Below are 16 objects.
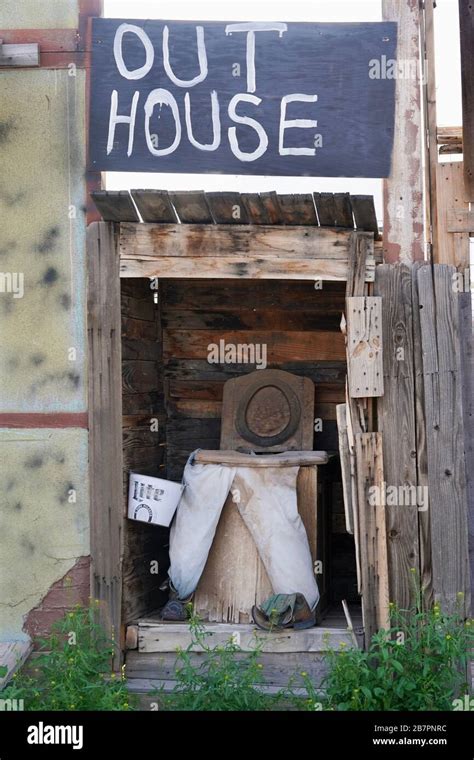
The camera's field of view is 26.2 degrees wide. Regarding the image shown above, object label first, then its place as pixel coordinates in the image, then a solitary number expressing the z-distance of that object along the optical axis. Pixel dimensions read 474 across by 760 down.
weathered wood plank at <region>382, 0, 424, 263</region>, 6.76
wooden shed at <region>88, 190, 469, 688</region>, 6.29
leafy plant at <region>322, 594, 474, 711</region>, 5.42
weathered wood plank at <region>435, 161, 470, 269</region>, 7.24
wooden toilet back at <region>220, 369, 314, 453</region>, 7.83
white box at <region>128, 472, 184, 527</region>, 6.88
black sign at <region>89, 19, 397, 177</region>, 6.67
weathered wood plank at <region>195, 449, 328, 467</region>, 7.10
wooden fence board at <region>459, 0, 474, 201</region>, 7.10
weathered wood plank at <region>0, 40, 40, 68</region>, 6.75
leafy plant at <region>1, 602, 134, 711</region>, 5.58
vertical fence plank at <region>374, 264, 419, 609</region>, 6.30
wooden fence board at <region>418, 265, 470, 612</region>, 6.23
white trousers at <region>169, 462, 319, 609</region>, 7.01
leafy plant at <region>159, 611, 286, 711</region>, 5.54
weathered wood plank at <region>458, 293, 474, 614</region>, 7.24
